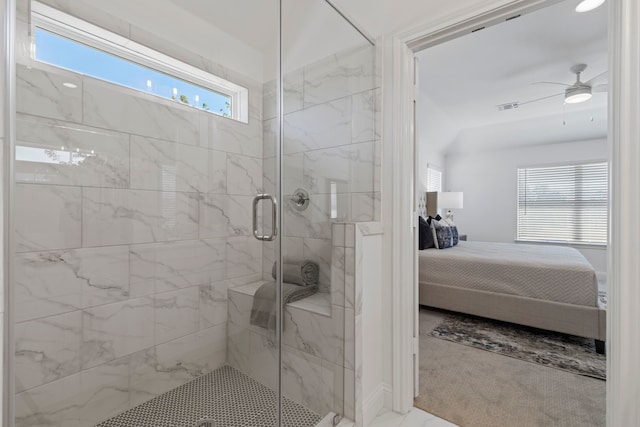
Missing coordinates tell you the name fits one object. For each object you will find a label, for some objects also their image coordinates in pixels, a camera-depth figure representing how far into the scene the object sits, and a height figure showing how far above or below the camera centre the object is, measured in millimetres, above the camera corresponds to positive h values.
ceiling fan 3209 +1297
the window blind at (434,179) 5762 +598
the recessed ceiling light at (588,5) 2201 +1462
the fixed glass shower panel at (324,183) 1637 +158
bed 2619 -718
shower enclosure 1411 +33
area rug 2344 -1140
